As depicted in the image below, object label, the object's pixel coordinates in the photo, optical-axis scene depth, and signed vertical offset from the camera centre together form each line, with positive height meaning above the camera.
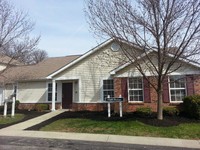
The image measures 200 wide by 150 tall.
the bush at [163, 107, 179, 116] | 13.68 -1.23
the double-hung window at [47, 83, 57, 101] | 20.20 -0.05
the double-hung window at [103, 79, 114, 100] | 17.48 +0.32
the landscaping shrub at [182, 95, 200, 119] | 12.54 -0.84
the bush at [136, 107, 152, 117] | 13.78 -1.25
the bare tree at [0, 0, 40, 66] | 16.11 +3.57
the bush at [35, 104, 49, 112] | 19.10 -1.34
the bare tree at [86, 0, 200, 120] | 10.77 +3.37
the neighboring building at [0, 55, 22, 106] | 21.59 +0.00
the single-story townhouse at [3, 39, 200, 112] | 14.91 +0.69
